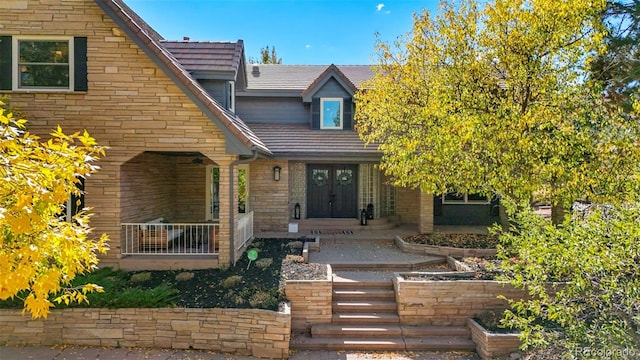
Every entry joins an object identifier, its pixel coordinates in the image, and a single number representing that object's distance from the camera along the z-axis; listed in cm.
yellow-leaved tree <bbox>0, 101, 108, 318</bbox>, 320
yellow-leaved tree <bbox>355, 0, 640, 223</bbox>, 742
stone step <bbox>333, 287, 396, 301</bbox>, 767
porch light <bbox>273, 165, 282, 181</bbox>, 1312
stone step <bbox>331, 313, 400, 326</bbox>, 713
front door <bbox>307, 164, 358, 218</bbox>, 1466
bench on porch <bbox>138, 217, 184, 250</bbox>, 917
